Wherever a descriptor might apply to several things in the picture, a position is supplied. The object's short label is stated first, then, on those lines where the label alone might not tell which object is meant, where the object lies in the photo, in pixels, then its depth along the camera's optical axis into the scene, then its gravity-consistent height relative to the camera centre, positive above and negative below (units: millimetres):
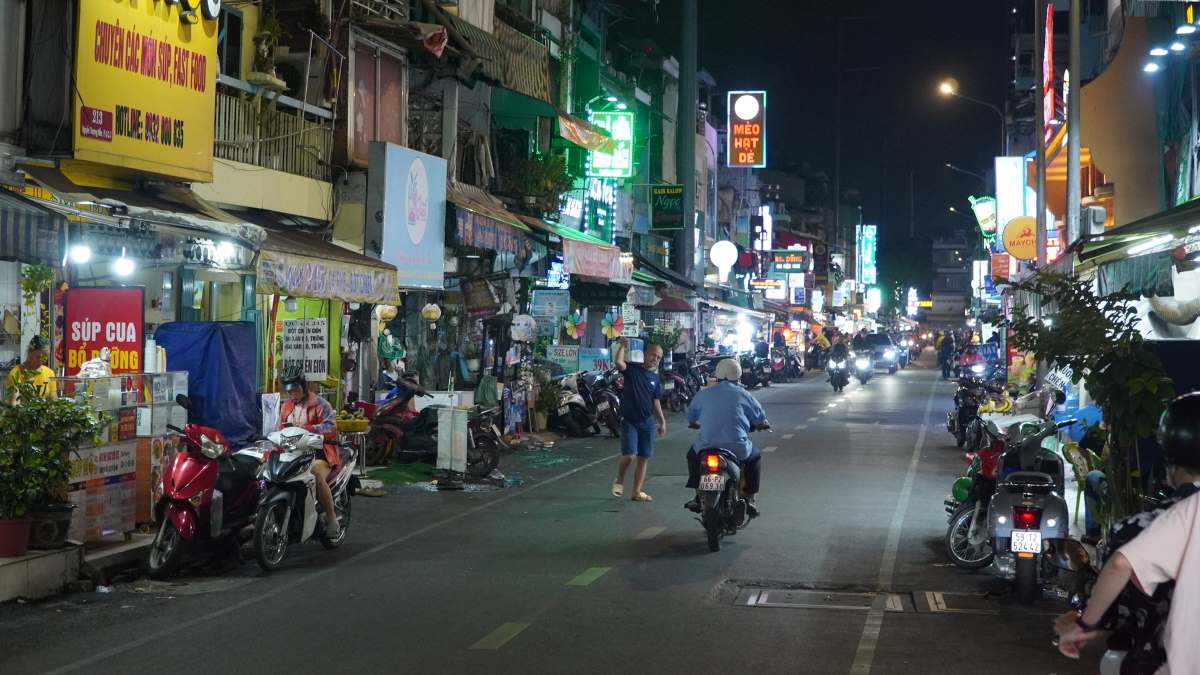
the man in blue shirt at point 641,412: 15375 -638
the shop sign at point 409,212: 20031 +2317
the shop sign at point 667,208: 43500 +5180
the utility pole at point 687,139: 46156 +8203
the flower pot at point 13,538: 9492 -1404
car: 56491 +473
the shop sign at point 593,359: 30500 -24
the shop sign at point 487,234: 22047 +2191
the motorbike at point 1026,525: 9273 -1166
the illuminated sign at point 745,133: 56125 +10029
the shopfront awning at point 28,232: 10531 +981
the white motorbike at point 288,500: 10617 -1260
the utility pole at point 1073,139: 19656 +3569
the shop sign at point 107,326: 14008 +264
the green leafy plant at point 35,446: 9586 -730
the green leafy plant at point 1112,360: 8305 +42
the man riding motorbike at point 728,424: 12367 -623
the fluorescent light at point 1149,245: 12224 +1207
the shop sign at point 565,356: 27906 +32
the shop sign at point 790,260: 71750 +5669
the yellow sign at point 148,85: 13547 +2967
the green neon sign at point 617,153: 35469 +5719
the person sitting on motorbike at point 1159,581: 3816 -640
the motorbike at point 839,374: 41812 -393
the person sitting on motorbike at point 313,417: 11758 -591
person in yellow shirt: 12818 -190
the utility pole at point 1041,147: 23386 +4089
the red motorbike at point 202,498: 10156 -1195
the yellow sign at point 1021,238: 31406 +3120
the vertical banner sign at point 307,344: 16453 +118
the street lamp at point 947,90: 33125 +7145
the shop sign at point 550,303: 27531 +1169
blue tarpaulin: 13523 -179
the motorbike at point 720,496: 11680 -1259
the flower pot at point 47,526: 9828 -1358
